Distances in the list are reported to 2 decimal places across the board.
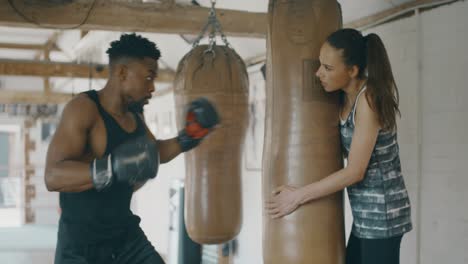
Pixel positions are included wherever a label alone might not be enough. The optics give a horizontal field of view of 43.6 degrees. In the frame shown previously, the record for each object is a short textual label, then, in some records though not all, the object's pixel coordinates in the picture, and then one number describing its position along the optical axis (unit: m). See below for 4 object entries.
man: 2.07
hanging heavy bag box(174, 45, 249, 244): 3.01
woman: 2.02
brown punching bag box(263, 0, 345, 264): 2.17
